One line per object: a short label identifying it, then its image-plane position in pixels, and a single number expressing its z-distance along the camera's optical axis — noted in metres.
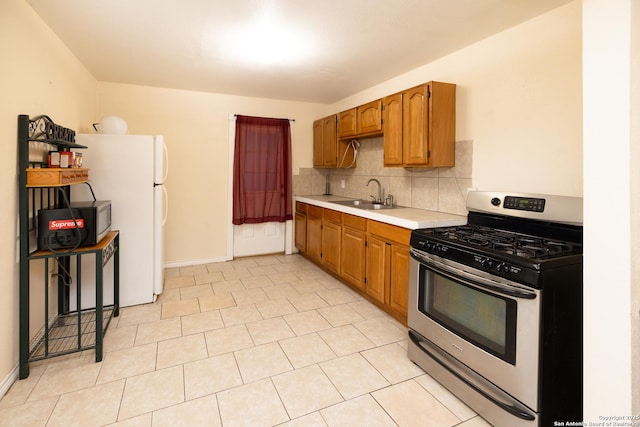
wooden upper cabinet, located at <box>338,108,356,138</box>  3.96
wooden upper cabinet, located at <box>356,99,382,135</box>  3.49
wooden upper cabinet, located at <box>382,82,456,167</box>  2.82
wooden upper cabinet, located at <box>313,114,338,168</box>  4.46
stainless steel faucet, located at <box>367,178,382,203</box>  4.00
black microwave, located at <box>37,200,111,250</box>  2.10
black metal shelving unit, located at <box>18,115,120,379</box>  1.98
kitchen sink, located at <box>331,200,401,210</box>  3.86
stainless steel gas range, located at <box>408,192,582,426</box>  1.50
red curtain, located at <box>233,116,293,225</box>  4.59
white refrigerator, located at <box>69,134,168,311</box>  2.90
